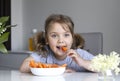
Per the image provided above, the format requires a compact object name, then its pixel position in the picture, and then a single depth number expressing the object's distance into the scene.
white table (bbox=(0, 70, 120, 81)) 1.05
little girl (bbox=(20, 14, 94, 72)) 1.33
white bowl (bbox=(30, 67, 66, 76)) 1.14
